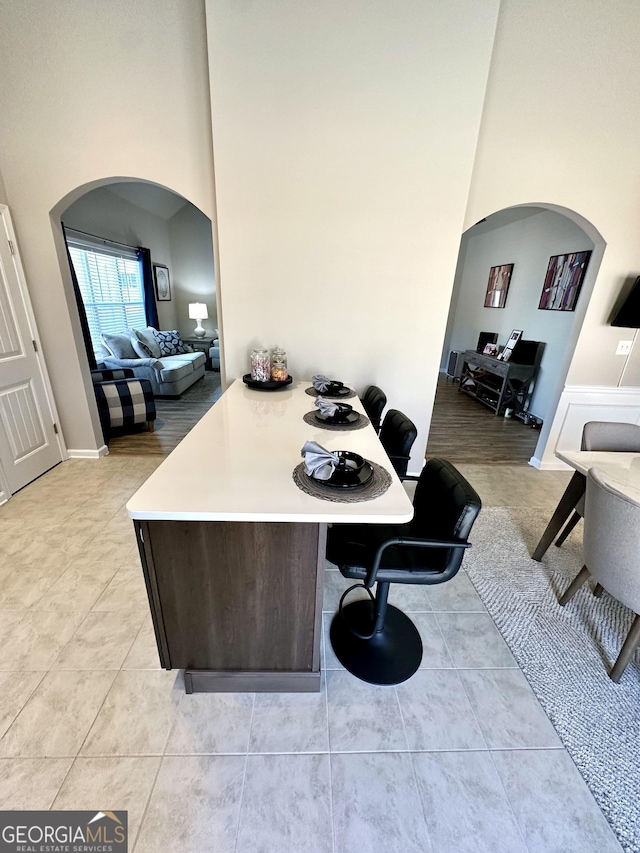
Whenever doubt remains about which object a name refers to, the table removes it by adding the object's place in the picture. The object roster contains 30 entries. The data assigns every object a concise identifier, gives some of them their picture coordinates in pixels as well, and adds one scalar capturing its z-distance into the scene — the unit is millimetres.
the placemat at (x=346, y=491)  1069
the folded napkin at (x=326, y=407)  1714
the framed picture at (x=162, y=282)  6469
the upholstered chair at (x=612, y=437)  1946
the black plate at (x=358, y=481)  1115
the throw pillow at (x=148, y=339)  5318
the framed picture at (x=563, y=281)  3908
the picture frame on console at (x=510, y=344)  4934
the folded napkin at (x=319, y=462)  1110
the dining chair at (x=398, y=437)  1697
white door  2459
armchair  3461
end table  6832
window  4492
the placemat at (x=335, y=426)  1688
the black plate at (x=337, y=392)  2189
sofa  4656
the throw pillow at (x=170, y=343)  5732
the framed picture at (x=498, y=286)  5465
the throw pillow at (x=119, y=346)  4711
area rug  1133
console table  4578
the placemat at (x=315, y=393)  2193
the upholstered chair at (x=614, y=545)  1220
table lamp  7000
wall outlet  2906
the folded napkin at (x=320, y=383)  2182
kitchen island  1013
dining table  1493
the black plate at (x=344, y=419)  1724
